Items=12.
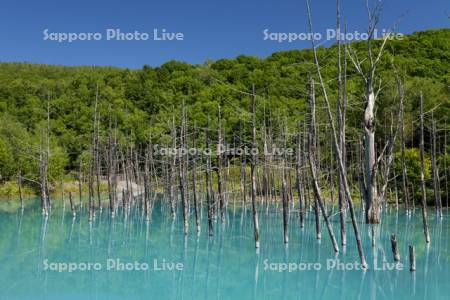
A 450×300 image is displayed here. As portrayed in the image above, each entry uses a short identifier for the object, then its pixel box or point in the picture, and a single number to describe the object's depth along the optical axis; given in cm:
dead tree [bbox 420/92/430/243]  1565
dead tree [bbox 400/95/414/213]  1552
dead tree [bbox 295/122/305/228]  1609
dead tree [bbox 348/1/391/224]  1500
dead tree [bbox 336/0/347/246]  961
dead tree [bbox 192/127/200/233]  1808
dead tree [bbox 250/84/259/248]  1377
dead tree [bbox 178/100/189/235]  1824
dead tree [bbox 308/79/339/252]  1126
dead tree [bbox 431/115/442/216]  1938
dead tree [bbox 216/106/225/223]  1564
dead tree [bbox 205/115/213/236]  1760
